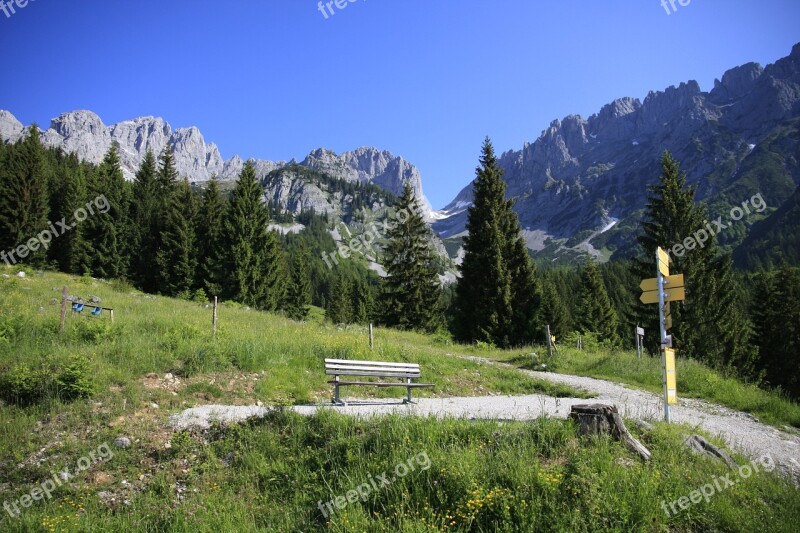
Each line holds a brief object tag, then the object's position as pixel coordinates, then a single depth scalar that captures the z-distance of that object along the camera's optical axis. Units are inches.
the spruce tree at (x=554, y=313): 1974.7
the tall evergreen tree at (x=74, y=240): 1565.0
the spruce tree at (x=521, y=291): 1080.8
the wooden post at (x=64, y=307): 464.1
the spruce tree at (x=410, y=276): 1322.6
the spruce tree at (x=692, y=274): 975.6
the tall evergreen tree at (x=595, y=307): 1839.3
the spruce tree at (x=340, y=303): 2807.6
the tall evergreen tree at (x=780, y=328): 1359.5
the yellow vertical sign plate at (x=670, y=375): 340.5
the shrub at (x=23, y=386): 336.8
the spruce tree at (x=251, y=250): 1435.8
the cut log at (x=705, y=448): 256.6
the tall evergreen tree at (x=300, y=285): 2480.7
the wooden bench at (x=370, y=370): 384.2
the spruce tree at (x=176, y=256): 1576.0
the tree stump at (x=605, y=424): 248.7
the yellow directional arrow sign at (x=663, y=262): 361.4
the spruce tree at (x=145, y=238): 1705.2
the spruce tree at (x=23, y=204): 1456.7
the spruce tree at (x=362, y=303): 2869.1
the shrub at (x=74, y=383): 342.0
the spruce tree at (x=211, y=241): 1465.3
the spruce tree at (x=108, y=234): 1596.9
